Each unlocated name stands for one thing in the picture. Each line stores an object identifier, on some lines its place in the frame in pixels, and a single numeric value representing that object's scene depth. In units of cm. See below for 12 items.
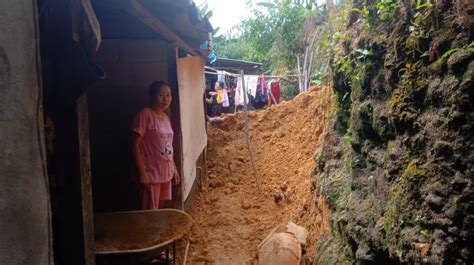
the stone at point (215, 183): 754
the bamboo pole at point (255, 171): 743
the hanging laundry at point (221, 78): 1327
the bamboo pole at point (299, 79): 1302
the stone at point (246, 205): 663
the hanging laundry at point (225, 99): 1241
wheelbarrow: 314
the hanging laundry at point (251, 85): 1244
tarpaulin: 530
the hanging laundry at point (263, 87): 1270
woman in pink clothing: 388
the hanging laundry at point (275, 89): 1304
